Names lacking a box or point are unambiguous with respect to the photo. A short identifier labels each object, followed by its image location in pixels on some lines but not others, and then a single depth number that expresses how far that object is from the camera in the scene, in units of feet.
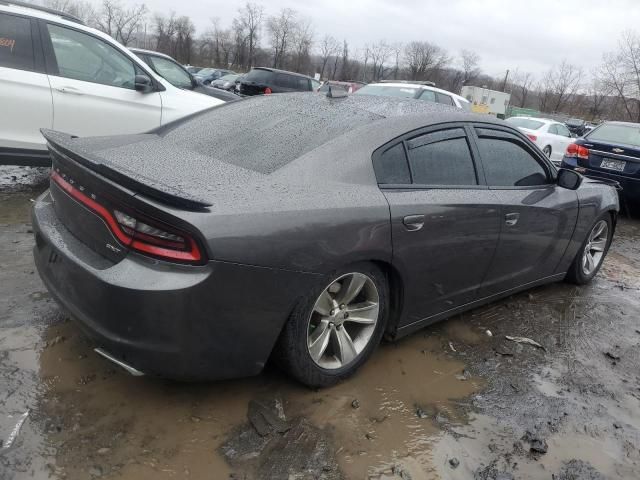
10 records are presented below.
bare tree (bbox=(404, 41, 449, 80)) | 296.26
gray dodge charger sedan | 6.82
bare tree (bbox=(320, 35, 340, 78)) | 285.15
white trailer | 141.90
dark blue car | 26.22
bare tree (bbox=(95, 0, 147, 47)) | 264.35
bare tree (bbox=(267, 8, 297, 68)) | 274.77
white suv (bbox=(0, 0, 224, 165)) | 15.89
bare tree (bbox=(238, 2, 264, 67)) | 268.52
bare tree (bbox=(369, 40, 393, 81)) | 299.25
